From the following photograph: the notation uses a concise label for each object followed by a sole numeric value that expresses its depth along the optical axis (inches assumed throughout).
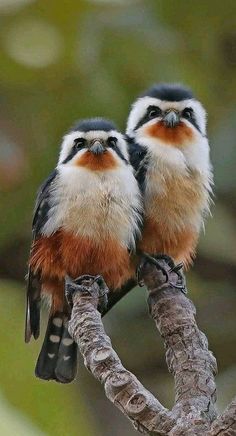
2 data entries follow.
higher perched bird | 158.7
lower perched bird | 157.7
